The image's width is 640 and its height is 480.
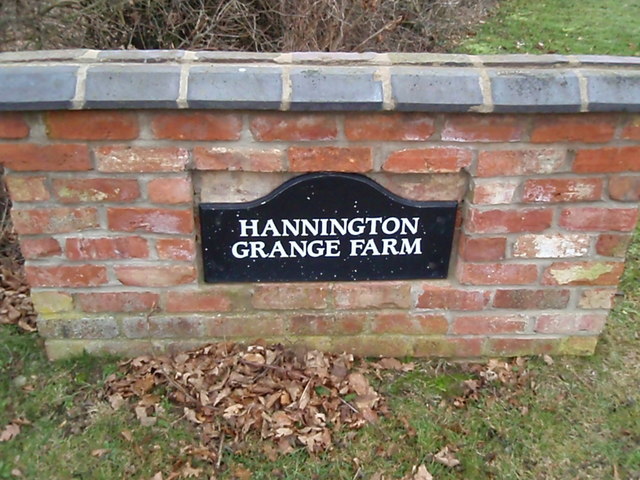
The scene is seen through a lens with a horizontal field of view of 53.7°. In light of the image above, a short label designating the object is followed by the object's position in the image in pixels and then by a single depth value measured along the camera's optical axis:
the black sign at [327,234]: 2.21
